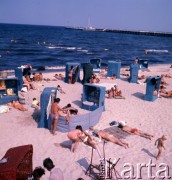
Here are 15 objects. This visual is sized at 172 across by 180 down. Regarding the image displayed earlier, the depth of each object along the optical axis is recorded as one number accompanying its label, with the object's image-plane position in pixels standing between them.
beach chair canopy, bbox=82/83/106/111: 12.05
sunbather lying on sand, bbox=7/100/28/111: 12.14
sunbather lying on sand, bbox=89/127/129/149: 8.85
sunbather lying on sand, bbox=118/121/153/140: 9.67
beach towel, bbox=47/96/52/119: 9.93
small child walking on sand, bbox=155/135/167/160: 8.13
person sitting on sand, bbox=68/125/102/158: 8.31
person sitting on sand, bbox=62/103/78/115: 10.80
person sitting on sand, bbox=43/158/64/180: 5.50
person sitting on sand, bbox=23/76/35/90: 15.77
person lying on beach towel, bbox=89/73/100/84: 16.23
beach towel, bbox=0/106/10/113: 11.70
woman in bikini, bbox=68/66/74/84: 17.69
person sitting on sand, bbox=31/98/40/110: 12.32
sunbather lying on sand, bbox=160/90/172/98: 15.42
